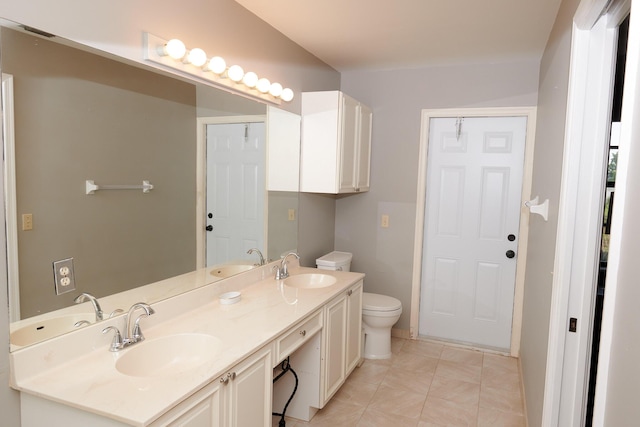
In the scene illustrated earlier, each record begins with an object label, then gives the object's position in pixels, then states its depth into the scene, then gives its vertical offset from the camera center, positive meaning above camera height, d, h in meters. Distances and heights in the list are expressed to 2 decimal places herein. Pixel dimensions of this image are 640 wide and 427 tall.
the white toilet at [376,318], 3.43 -1.02
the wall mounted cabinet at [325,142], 3.16 +0.35
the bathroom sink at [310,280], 2.98 -0.65
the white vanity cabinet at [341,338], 2.62 -0.99
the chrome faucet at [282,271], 2.91 -0.57
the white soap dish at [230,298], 2.27 -0.60
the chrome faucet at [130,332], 1.68 -0.61
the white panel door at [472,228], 3.61 -0.29
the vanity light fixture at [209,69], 1.92 +0.58
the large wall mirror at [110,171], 1.44 +0.04
